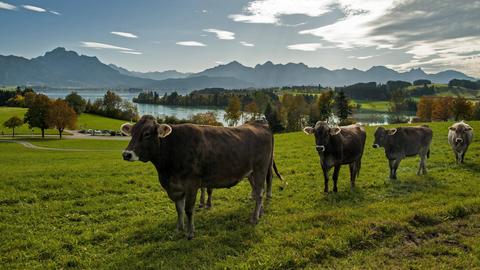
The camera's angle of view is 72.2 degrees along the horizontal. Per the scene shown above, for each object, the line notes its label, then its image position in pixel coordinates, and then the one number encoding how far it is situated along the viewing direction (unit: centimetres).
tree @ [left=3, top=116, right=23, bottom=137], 7112
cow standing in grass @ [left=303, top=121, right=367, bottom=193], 1145
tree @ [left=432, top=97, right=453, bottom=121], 7831
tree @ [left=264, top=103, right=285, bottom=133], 7644
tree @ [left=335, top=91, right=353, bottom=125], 7638
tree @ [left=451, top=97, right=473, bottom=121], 6969
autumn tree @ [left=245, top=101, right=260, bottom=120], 10306
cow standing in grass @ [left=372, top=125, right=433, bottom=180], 1417
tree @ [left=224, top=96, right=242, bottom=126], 9638
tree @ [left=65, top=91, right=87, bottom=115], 10688
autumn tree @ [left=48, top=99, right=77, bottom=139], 6919
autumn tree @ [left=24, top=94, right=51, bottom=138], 6862
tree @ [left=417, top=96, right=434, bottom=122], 8388
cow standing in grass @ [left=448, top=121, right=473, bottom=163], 1641
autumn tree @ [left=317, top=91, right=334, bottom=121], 8119
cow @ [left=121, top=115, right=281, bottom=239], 731
